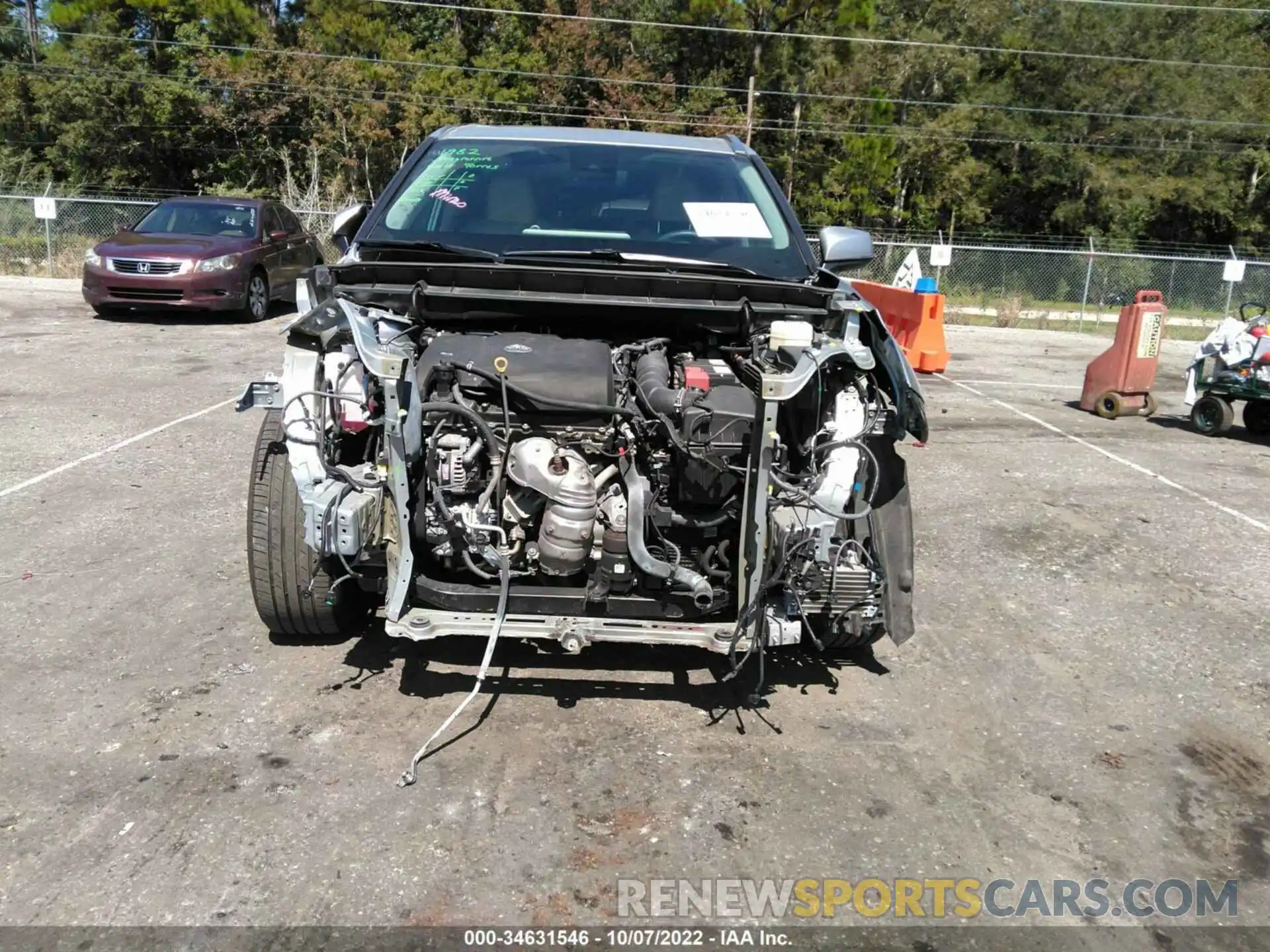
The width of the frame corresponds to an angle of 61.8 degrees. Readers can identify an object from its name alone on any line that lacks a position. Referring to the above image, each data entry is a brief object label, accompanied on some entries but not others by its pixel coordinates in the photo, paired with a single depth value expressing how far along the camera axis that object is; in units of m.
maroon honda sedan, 13.44
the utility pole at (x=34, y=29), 39.03
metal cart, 9.24
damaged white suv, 3.45
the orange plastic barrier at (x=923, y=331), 12.58
